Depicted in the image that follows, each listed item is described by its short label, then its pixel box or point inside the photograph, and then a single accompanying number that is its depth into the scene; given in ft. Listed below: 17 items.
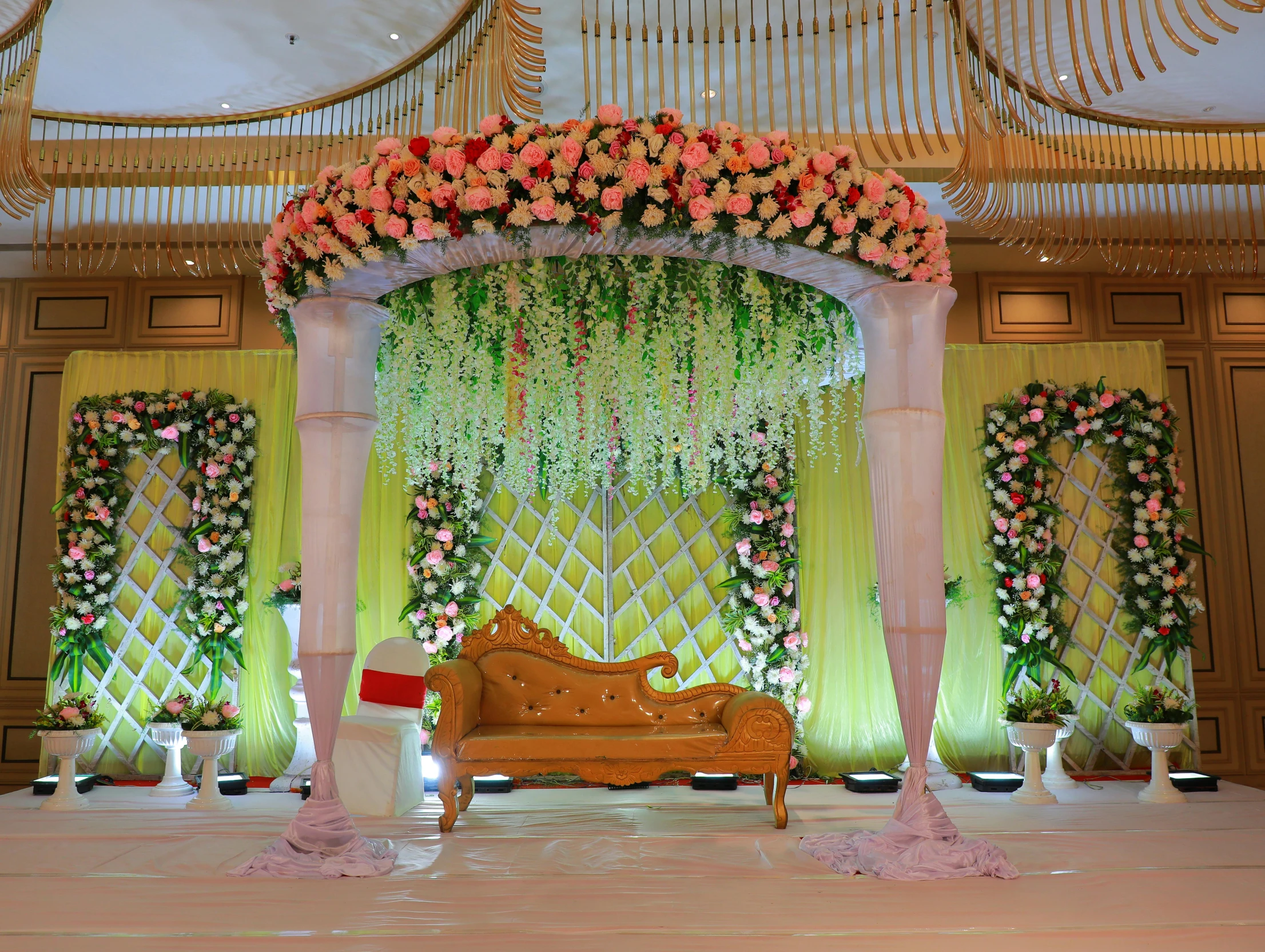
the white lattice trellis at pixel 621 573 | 18.75
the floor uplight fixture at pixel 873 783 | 16.60
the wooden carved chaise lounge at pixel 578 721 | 13.32
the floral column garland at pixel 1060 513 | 18.20
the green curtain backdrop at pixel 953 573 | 18.52
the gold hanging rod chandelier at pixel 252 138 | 11.48
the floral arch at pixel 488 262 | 9.86
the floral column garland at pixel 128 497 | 18.28
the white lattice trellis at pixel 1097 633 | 18.44
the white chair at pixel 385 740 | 14.48
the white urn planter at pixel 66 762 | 15.60
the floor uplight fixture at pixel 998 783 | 16.76
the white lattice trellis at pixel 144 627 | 18.53
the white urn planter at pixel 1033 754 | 15.71
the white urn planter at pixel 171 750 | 16.69
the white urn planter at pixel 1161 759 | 15.76
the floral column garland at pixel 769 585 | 18.07
